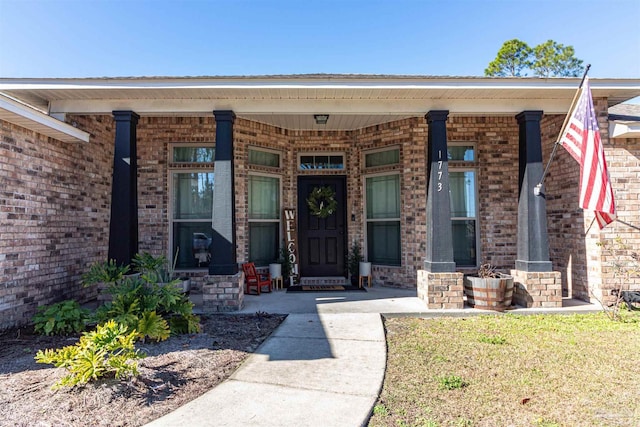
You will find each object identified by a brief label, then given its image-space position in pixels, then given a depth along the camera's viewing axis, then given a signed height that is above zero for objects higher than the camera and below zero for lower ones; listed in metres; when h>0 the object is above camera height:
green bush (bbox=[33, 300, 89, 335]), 3.84 -1.01
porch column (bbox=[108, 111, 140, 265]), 4.80 +0.53
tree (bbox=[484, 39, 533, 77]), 20.02 +10.21
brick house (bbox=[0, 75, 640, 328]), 4.59 +0.86
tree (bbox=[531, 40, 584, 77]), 19.86 +9.96
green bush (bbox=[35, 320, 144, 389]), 2.37 -0.91
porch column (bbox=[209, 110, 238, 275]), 4.84 +0.22
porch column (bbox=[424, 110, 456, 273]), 4.90 +0.35
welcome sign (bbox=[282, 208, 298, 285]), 6.70 -0.11
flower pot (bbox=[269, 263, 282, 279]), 6.41 -0.76
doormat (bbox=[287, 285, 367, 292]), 6.25 -1.09
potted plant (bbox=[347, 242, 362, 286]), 6.73 -0.61
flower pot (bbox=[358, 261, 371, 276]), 6.57 -0.75
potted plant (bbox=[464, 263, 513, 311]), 4.70 -0.89
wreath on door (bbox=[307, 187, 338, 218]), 6.92 +0.59
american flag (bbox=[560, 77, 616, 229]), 3.98 +0.84
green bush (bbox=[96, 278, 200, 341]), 3.45 -0.86
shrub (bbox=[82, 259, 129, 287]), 4.24 -0.53
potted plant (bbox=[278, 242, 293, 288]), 6.62 -0.71
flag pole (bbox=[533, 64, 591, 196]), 4.22 +1.16
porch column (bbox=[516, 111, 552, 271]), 4.91 +0.35
